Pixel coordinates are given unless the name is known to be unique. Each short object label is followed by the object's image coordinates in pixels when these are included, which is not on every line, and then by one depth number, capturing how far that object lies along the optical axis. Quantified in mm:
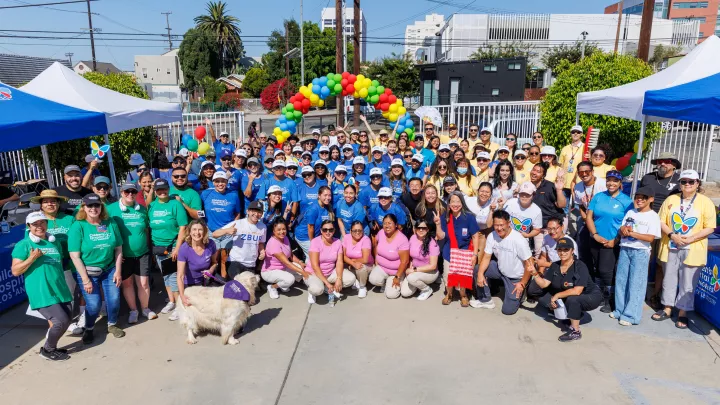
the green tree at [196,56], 58938
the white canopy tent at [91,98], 6629
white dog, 4668
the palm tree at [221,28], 61856
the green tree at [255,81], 51344
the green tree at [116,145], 9273
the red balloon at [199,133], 10898
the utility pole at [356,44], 17625
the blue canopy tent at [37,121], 5191
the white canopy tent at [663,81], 6316
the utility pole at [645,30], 11509
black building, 28125
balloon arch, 12305
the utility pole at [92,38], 37591
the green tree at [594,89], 10148
